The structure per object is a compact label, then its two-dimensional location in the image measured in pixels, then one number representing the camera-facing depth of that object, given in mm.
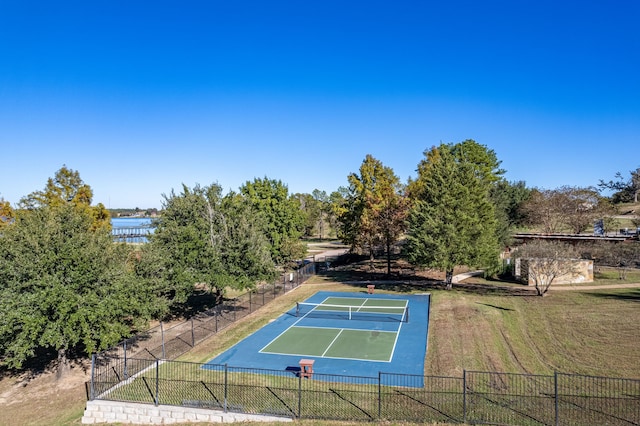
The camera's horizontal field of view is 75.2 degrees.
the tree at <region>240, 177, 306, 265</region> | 42875
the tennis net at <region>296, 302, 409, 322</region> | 27016
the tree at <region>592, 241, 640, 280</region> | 35938
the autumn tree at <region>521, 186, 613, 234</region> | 53438
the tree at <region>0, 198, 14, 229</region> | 37594
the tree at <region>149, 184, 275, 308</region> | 23609
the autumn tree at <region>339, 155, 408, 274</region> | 39094
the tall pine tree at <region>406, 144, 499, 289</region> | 31969
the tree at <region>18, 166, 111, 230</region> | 37438
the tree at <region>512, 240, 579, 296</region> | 30562
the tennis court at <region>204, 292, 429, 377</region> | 18844
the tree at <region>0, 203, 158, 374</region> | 16000
